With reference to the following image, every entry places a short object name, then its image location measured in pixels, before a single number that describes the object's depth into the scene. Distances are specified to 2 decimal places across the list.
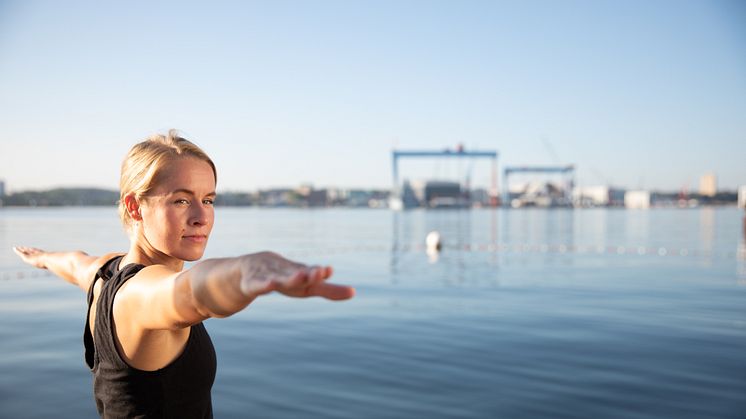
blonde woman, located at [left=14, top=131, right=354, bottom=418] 1.36
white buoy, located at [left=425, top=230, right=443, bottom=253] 23.62
